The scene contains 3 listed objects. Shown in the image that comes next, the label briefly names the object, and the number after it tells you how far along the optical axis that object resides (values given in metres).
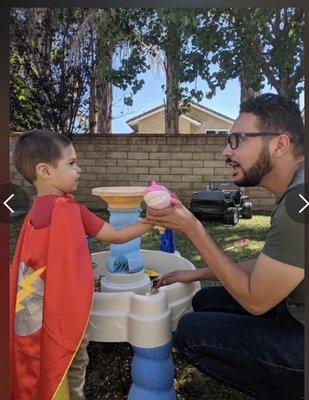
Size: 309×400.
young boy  0.78
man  0.73
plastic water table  0.88
